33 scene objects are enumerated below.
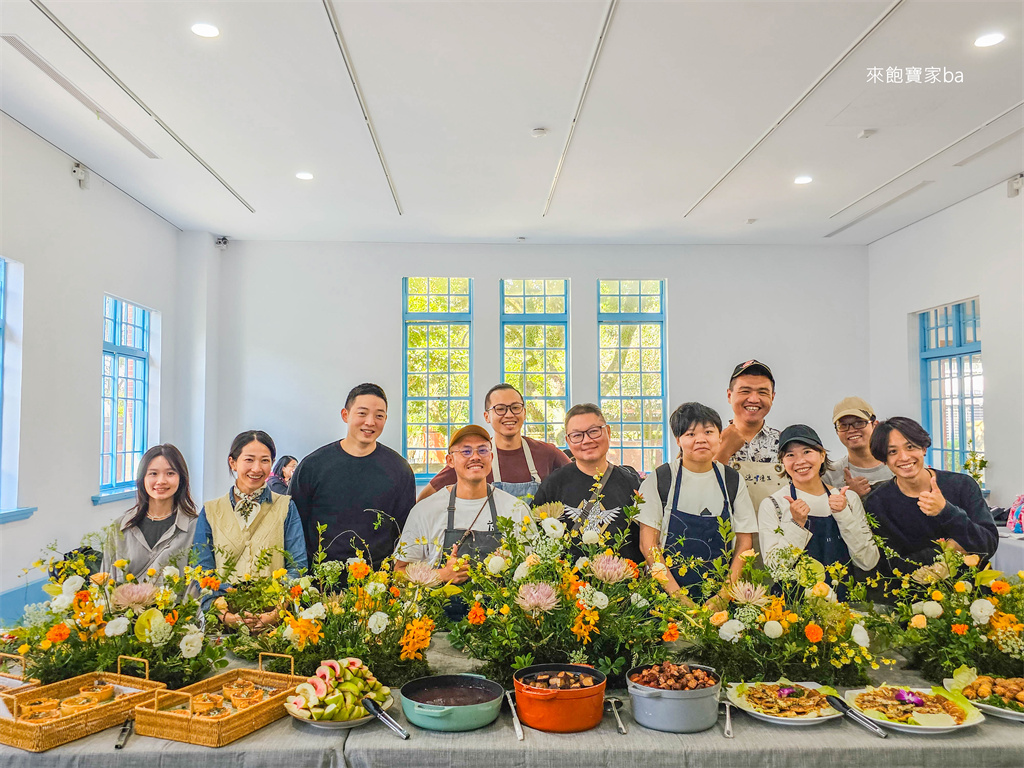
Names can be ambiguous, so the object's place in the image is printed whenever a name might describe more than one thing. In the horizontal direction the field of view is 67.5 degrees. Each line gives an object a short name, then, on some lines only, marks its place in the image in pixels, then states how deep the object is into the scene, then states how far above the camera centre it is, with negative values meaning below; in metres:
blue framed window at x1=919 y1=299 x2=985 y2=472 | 6.78 +0.27
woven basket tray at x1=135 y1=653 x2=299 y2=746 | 1.75 -0.73
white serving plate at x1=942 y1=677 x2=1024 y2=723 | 1.88 -0.74
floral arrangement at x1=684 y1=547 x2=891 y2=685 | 2.04 -0.60
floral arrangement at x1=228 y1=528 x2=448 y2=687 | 2.02 -0.56
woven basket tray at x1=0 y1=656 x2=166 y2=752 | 1.75 -0.73
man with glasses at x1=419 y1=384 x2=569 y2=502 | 4.01 -0.21
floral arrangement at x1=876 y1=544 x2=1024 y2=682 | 2.07 -0.58
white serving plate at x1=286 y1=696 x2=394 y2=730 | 1.81 -0.75
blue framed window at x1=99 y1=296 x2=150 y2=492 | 6.62 +0.16
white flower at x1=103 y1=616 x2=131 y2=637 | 2.04 -0.58
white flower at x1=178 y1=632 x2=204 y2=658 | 2.03 -0.62
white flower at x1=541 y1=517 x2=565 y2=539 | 2.08 -0.32
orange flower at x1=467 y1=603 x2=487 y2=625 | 1.98 -0.53
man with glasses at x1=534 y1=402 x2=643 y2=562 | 2.89 -0.27
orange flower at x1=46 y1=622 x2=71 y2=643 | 2.03 -0.59
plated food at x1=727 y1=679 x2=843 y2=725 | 1.83 -0.72
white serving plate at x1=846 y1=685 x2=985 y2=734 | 1.79 -0.74
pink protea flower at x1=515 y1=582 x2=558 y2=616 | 1.97 -0.48
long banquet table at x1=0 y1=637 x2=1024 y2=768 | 1.74 -0.78
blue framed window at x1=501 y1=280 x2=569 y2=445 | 8.59 +0.68
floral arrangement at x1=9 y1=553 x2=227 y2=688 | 2.04 -0.60
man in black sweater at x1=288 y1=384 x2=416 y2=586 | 3.30 -0.34
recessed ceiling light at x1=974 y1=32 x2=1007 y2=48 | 3.92 +1.93
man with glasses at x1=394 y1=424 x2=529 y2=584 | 2.82 -0.39
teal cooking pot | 1.81 -0.71
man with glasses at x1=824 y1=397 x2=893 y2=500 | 3.58 -0.13
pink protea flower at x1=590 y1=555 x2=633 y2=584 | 2.04 -0.42
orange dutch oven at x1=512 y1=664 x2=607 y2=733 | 1.81 -0.71
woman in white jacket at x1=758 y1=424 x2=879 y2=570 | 2.69 -0.36
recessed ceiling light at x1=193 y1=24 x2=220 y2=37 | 3.85 +1.92
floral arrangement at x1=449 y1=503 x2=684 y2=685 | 2.00 -0.53
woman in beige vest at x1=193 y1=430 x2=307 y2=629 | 2.77 -0.42
